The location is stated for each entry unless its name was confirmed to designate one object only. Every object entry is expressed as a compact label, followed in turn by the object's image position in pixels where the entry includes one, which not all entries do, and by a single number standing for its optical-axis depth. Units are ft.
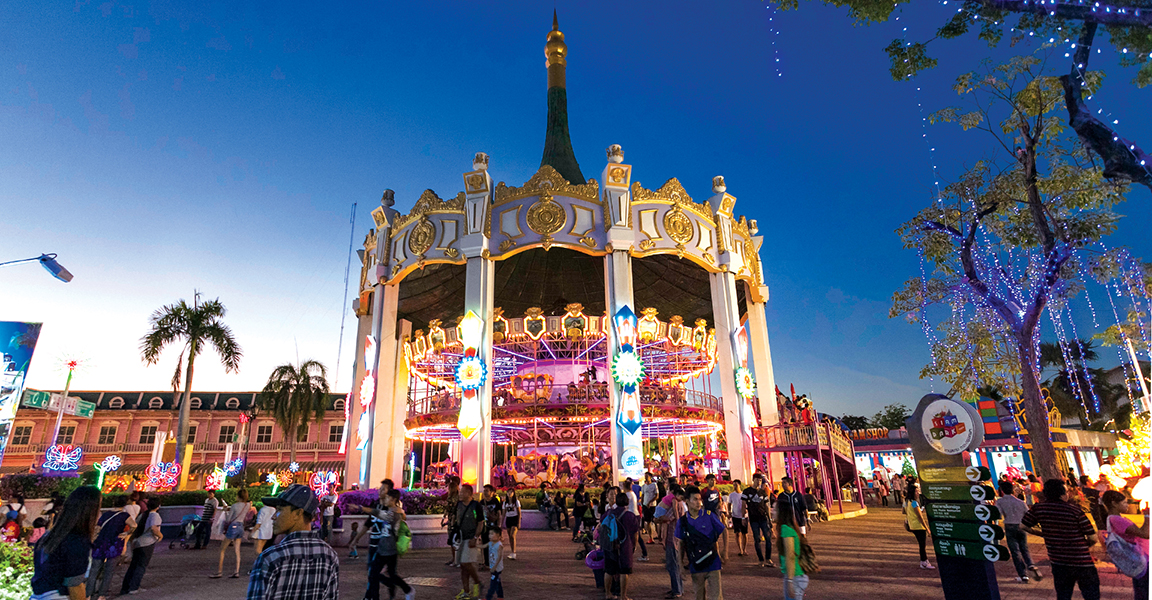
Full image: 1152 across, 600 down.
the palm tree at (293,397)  138.72
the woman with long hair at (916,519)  33.32
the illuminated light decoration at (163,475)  92.02
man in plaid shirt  10.44
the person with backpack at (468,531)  26.17
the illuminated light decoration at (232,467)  116.88
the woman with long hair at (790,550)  21.89
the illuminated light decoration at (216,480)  86.02
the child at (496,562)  26.42
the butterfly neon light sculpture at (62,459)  83.46
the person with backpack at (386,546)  24.72
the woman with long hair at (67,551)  14.25
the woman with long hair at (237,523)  34.78
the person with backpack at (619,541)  26.63
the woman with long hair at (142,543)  29.37
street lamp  46.81
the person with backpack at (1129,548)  18.92
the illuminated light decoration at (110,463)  100.99
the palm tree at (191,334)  113.39
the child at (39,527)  29.40
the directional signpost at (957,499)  20.36
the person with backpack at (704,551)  21.74
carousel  77.30
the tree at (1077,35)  24.39
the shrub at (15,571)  20.22
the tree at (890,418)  226.79
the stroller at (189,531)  55.72
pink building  161.89
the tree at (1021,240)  47.57
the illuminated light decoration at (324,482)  77.00
